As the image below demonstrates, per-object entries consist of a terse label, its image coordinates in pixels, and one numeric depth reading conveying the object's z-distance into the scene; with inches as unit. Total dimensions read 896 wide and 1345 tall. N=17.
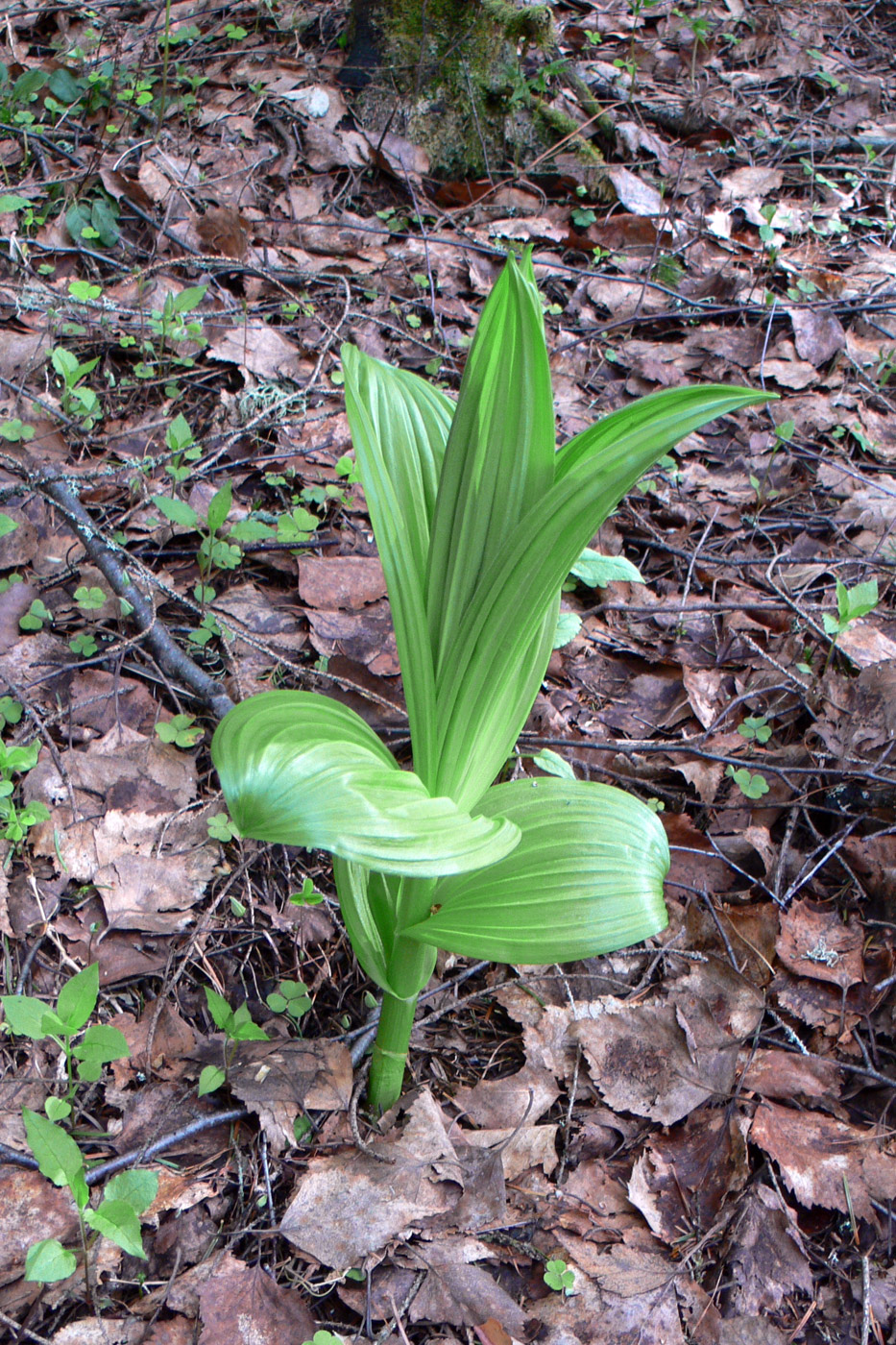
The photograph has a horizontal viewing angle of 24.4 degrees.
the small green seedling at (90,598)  40.6
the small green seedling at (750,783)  39.8
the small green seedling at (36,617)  40.6
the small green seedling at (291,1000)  36.1
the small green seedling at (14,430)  43.5
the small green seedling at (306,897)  37.0
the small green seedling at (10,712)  38.7
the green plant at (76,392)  44.3
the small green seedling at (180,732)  39.0
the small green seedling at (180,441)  42.6
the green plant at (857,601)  40.5
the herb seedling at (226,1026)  34.8
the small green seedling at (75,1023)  33.3
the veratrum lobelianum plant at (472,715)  30.1
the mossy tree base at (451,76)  56.7
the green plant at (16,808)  37.0
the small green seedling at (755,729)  41.3
